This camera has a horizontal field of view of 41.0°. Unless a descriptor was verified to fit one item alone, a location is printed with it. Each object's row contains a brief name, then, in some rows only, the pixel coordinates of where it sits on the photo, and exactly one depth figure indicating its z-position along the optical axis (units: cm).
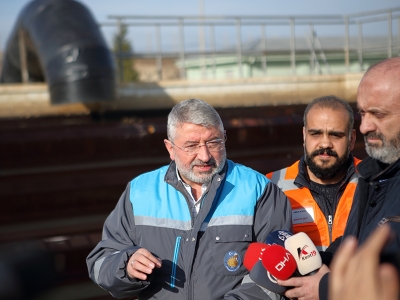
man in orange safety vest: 292
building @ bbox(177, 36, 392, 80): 1157
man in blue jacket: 251
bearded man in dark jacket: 209
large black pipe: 700
